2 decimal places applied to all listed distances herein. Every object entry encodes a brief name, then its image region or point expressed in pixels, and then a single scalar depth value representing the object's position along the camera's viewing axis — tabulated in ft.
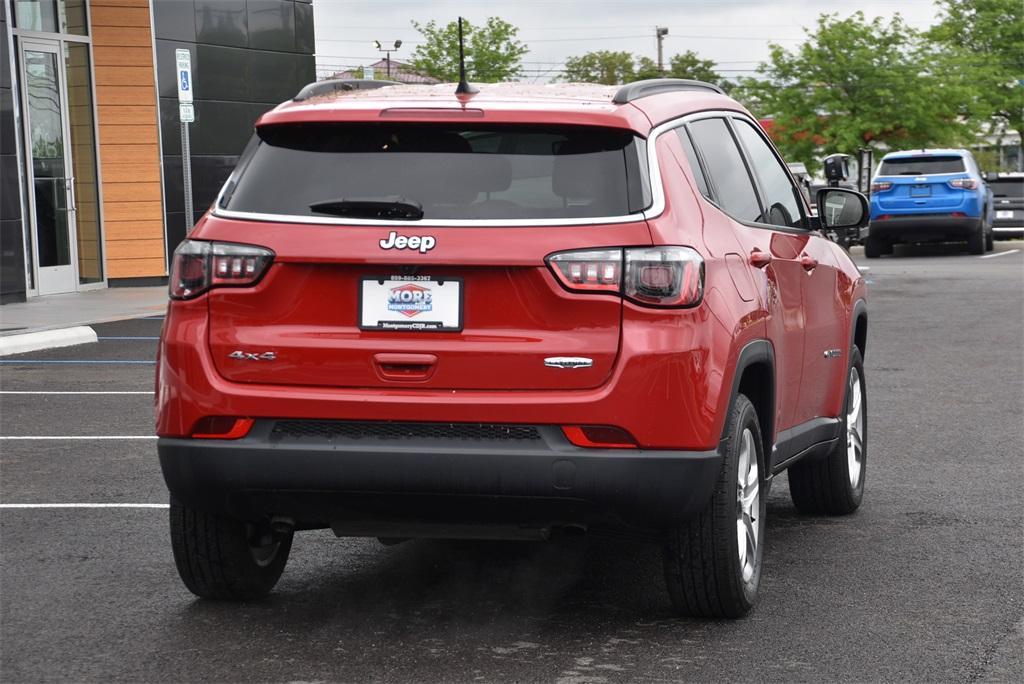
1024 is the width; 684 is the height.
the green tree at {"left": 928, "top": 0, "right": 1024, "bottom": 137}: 206.18
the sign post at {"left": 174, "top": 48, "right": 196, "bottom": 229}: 59.72
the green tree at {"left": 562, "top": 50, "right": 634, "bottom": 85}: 290.76
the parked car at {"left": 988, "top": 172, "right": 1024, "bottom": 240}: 115.03
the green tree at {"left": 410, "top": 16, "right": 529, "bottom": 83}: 196.95
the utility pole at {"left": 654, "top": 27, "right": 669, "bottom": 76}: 310.65
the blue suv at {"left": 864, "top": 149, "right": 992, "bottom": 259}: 94.48
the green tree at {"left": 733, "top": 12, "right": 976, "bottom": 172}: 169.58
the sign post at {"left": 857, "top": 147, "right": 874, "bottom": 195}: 140.87
